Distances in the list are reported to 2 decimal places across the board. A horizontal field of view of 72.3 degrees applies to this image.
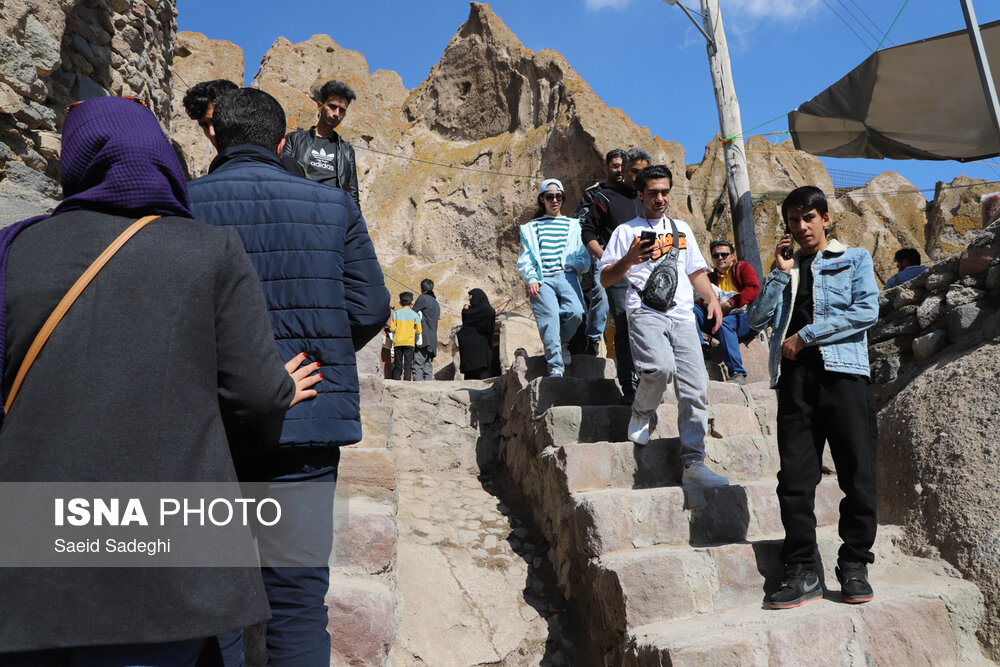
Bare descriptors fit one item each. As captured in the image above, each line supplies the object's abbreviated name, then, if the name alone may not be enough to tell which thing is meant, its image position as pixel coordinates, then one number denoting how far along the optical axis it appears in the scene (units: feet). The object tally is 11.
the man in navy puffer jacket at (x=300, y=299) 5.86
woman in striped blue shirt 16.06
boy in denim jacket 8.95
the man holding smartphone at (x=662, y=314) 11.44
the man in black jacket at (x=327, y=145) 14.89
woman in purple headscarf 3.68
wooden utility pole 24.79
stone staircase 8.55
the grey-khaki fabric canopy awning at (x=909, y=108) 18.67
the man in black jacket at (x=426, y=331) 30.45
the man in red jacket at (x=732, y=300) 18.61
